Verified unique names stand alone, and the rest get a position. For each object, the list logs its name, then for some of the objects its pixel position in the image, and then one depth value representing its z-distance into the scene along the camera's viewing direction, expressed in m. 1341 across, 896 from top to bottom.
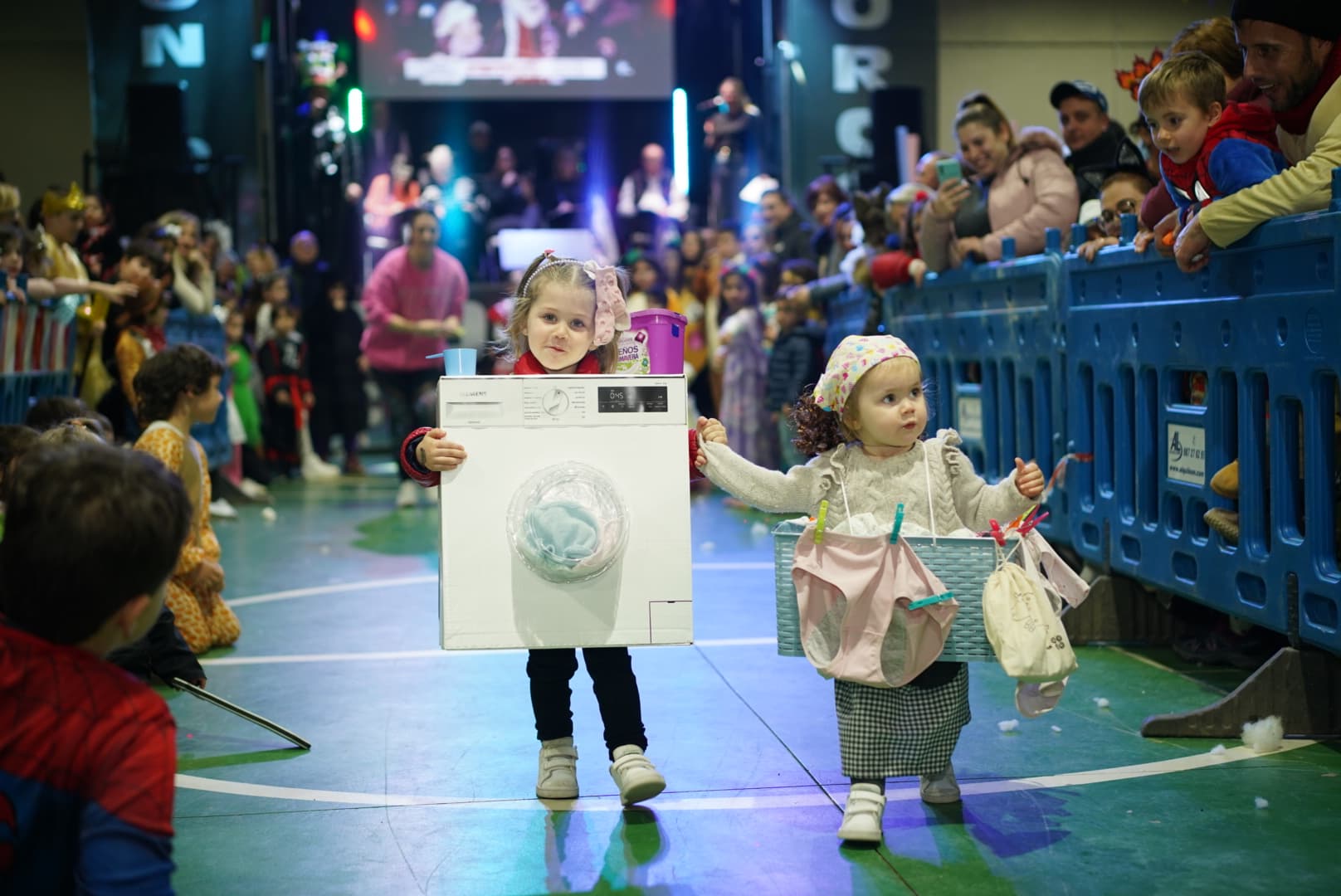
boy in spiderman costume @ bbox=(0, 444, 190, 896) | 2.04
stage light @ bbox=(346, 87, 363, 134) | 19.47
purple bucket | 3.91
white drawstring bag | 3.27
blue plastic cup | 3.52
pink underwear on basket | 3.34
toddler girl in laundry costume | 3.49
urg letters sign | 16.19
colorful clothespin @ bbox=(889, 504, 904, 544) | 3.36
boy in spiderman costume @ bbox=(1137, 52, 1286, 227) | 4.30
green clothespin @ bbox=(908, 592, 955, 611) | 3.33
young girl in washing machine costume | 3.77
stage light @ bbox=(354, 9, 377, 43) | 18.55
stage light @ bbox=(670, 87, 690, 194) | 21.02
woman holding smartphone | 6.51
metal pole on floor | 4.23
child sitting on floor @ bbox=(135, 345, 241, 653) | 5.47
